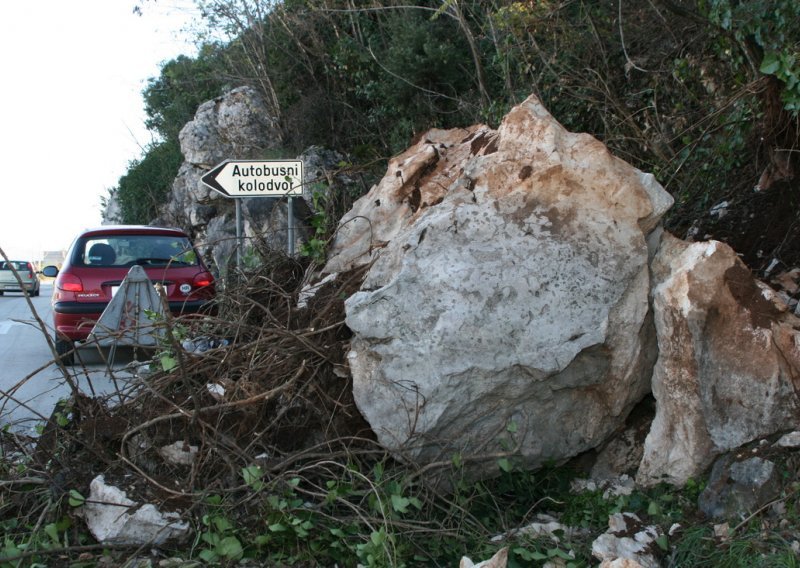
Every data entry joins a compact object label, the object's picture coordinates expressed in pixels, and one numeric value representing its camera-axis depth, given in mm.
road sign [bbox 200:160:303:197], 8328
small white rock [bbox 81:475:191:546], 3883
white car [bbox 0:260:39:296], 26875
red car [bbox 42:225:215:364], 9383
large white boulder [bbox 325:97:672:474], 4172
